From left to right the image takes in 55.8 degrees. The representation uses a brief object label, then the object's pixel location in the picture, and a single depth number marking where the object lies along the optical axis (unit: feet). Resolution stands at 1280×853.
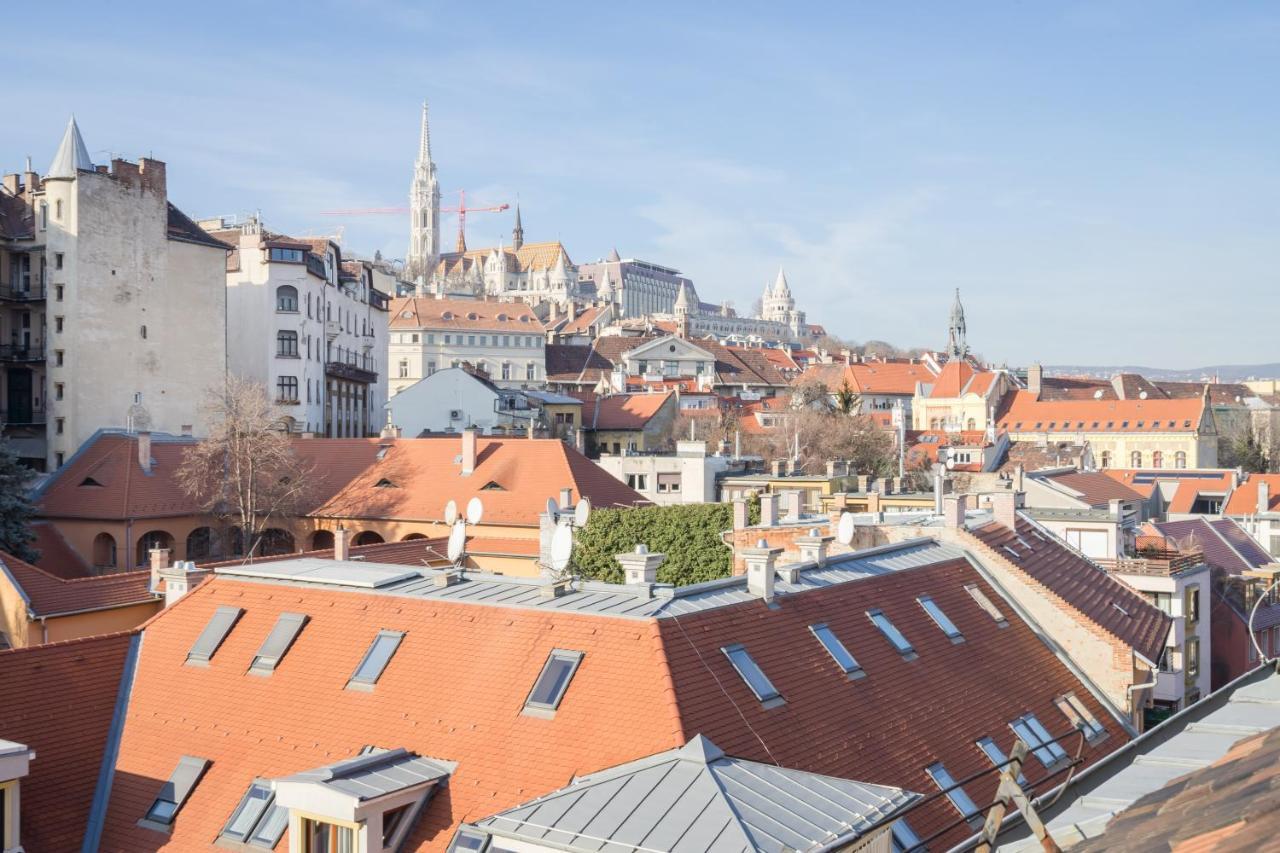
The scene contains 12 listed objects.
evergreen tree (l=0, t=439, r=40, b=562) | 132.57
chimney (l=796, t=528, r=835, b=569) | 73.41
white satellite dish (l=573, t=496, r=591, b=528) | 91.56
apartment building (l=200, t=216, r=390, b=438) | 210.18
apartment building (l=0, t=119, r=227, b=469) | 175.73
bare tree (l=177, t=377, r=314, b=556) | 157.38
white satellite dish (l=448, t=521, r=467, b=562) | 78.23
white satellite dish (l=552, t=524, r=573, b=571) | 66.08
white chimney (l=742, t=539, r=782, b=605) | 62.75
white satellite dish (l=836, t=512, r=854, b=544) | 85.35
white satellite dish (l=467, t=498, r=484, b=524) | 94.68
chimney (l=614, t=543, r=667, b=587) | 62.90
